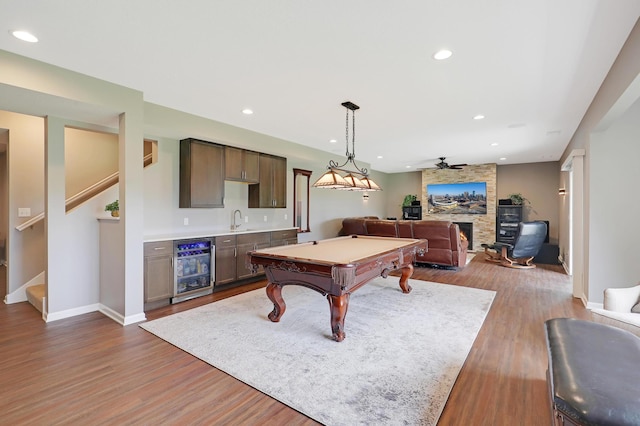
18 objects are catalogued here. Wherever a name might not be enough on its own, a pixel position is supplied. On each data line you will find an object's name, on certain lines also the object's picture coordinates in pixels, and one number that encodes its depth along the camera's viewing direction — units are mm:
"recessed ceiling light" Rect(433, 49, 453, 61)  2644
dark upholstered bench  1209
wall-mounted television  9562
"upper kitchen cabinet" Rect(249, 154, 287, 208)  5738
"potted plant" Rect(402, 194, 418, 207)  10859
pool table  2930
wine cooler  4219
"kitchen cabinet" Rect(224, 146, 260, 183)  5124
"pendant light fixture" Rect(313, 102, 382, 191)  4031
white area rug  2078
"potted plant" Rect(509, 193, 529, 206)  9250
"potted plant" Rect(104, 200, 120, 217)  3982
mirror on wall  7031
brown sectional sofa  6270
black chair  6355
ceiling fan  8470
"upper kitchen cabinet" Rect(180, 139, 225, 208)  4648
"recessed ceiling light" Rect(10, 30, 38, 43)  2371
